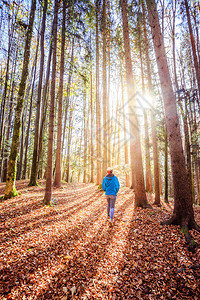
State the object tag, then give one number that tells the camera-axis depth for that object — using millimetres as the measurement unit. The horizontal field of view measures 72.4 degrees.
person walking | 5219
